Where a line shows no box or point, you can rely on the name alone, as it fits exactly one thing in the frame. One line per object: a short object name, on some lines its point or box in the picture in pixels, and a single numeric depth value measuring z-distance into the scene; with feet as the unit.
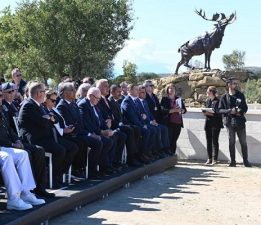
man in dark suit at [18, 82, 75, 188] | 22.97
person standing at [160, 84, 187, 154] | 39.73
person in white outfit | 19.45
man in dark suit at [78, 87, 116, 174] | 28.35
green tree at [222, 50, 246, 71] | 166.30
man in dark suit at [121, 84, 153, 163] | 34.22
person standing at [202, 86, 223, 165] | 40.73
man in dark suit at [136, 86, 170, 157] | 36.09
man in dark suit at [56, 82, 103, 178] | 26.71
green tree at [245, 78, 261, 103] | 98.78
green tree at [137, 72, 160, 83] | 151.28
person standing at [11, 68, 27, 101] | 32.35
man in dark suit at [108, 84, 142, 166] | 31.96
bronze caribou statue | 69.26
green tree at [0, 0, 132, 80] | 102.06
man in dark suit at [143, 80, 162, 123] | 38.55
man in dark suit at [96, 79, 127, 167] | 30.58
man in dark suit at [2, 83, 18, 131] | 23.94
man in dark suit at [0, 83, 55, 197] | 21.40
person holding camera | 39.73
